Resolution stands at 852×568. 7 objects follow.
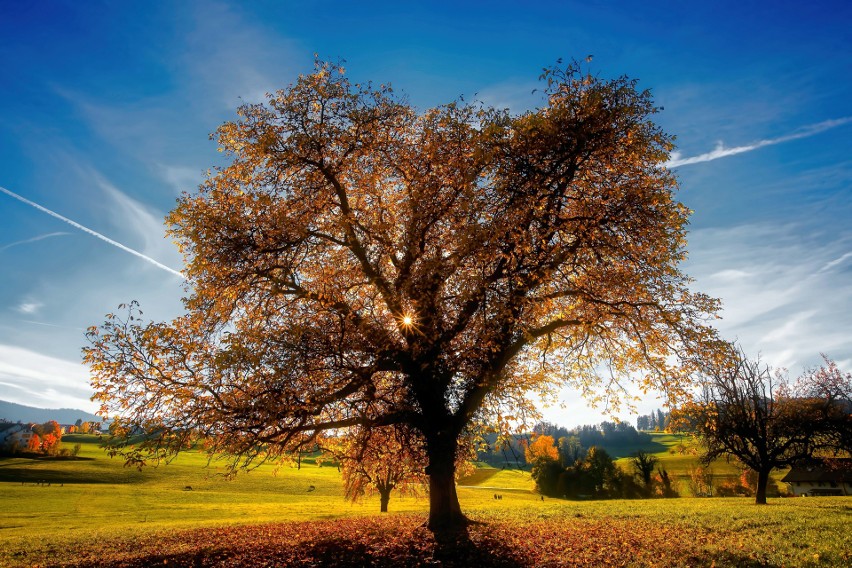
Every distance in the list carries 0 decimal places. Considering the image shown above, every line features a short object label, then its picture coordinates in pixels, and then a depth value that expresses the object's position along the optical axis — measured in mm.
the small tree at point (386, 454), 19906
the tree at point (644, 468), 71125
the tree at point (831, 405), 37719
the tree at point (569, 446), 159000
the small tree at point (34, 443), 113300
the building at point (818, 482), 66350
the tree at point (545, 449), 80062
